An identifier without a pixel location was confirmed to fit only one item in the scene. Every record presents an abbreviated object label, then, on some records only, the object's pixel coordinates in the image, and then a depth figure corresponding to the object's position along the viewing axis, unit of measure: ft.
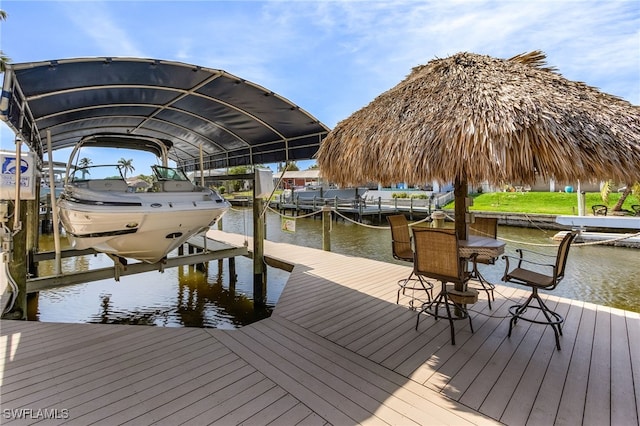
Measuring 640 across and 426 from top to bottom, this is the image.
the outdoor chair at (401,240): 13.92
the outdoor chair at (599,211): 39.88
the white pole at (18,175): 10.92
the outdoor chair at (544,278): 9.44
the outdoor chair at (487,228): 14.23
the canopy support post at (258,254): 19.06
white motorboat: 12.47
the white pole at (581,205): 38.10
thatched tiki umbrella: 8.04
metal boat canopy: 11.79
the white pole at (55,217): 12.64
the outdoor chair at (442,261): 9.55
